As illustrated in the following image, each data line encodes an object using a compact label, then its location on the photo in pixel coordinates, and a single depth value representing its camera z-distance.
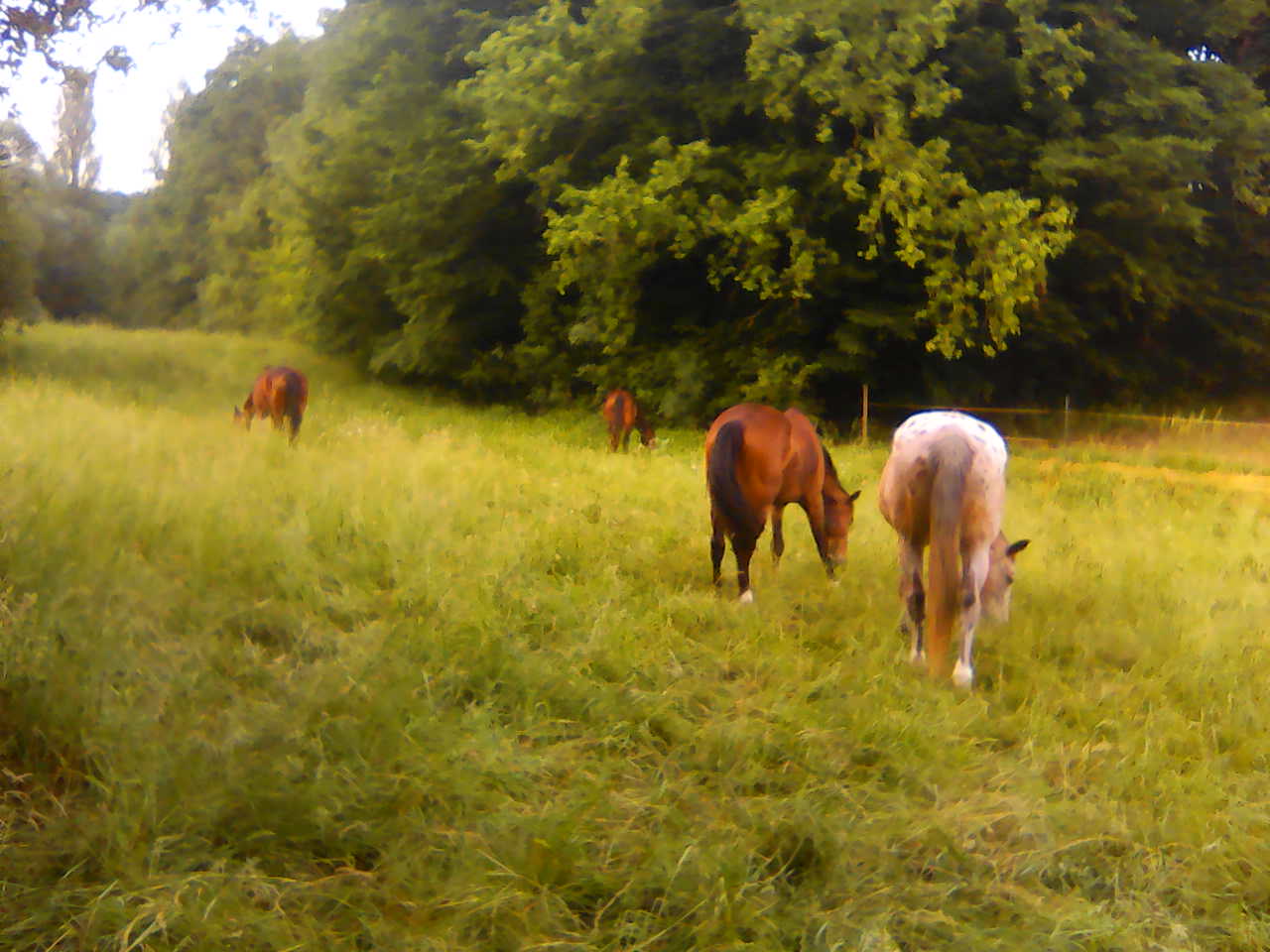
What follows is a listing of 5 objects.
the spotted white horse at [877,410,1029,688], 5.17
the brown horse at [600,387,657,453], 14.64
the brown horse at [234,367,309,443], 11.85
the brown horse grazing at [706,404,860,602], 6.21
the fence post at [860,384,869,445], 14.62
